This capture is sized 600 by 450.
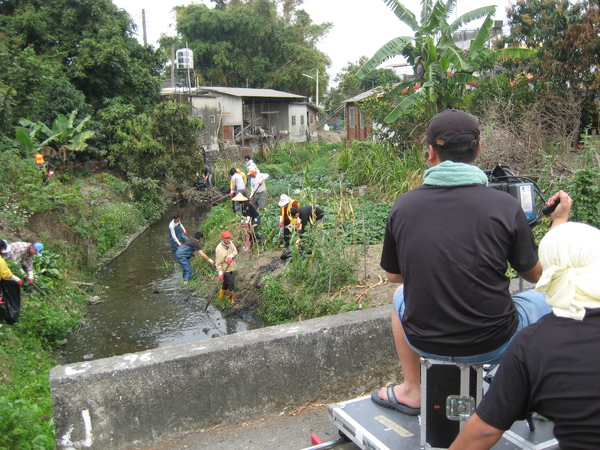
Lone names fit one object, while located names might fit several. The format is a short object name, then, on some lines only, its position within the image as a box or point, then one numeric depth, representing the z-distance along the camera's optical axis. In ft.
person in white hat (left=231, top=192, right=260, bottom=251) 38.11
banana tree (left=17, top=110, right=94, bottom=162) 52.75
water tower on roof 93.28
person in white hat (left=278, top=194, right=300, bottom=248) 34.90
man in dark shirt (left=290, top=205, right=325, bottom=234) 31.94
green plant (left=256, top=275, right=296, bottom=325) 28.17
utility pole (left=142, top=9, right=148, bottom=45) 97.67
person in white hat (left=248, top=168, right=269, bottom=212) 44.93
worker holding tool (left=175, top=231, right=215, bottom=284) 36.19
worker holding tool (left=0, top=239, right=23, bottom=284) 22.94
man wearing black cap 7.34
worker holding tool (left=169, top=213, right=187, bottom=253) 40.11
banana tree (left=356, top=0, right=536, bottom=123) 38.09
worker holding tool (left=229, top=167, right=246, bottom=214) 48.65
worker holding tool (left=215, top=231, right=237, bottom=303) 32.86
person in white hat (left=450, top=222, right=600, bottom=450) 5.56
